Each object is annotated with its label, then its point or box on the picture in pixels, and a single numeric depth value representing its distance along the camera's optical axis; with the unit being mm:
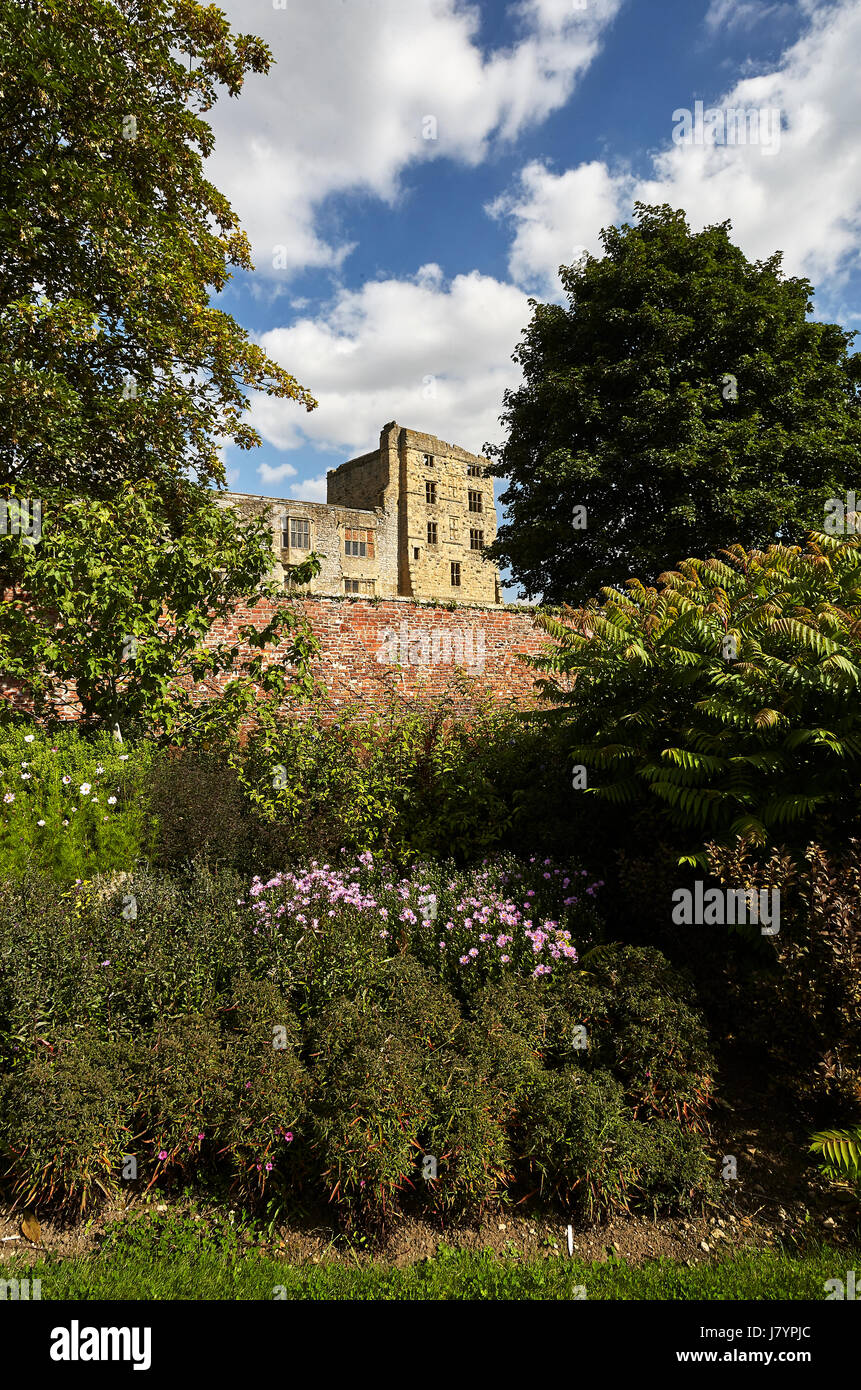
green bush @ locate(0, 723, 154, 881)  5715
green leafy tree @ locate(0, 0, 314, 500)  8672
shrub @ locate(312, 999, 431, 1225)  3094
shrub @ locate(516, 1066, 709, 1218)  3346
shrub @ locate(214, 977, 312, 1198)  3273
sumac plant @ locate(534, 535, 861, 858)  4316
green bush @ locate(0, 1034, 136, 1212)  3143
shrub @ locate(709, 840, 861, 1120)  3631
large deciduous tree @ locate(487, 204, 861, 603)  14875
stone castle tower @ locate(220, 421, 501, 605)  37562
